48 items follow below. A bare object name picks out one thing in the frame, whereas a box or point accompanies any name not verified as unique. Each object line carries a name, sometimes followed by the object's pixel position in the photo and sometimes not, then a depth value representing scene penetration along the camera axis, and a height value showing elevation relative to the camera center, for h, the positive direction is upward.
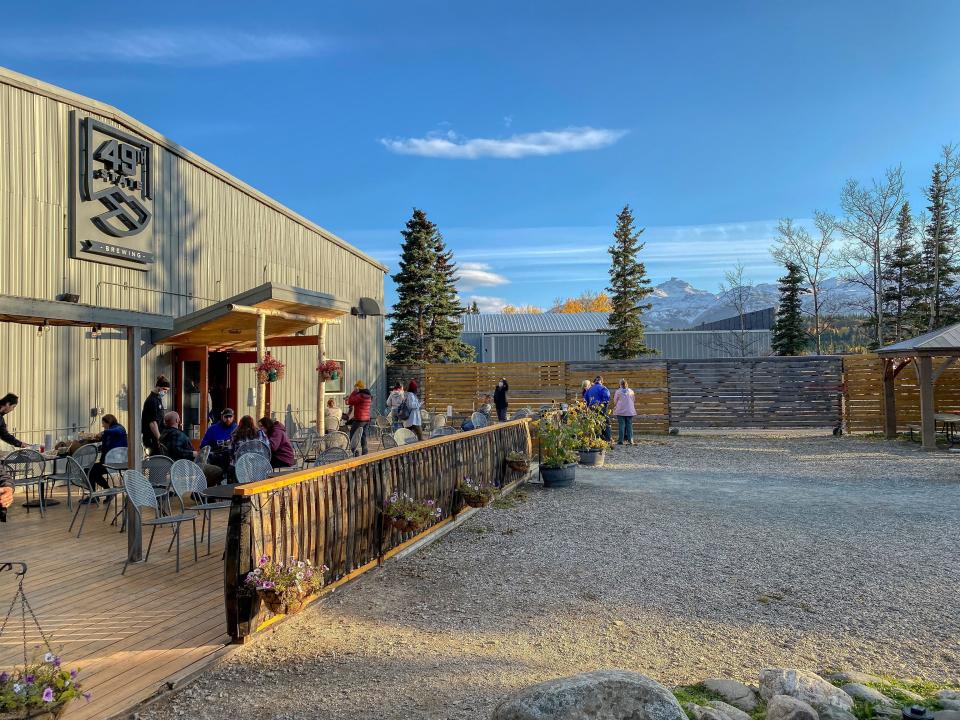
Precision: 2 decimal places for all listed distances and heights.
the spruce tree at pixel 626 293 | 27.81 +3.29
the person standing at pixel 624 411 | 16.11 -0.94
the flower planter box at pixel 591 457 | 12.66 -1.59
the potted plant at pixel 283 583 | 4.13 -1.29
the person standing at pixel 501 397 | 17.64 -0.59
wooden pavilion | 14.75 +0.23
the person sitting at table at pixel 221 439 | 8.28 -0.74
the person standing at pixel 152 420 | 9.17 -0.54
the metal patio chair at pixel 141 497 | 5.61 -0.98
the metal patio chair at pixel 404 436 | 9.84 -0.90
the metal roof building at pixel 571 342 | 38.53 +1.78
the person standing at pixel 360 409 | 11.74 -0.56
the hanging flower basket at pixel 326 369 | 12.47 +0.16
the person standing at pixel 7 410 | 7.98 -0.32
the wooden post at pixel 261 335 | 11.13 +0.73
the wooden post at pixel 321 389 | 12.77 -0.21
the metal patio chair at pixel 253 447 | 7.05 -0.72
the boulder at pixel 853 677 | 3.81 -1.77
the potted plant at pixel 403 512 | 5.96 -1.21
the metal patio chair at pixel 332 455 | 6.98 -0.82
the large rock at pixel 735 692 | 3.50 -1.72
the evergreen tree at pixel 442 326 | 30.11 +2.29
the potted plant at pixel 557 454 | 10.58 -1.29
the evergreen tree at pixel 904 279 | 30.11 +3.95
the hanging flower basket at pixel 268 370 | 11.20 +0.15
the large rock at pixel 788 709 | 3.16 -1.63
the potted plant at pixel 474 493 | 8.11 -1.45
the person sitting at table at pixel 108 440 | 8.11 -0.71
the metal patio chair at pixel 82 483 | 7.09 -1.08
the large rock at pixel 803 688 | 3.42 -1.67
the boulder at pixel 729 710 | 3.23 -1.67
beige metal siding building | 10.03 +2.24
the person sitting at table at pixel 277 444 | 7.70 -0.74
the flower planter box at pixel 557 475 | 10.55 -1.60
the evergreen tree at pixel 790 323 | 31.39 +2.14
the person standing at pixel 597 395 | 15.16 -0.51
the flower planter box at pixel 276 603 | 4.16 -1.41
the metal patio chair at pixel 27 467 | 7.81 -1.10
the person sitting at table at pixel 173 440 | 7.94 -0.70
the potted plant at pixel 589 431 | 11.57 -1.06
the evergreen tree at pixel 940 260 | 28.78 +4.58
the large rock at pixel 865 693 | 3.50 -1.73
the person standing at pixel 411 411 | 14.94 -0.78
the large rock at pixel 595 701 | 2.76 -1.37
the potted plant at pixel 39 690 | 2.83 -1.31
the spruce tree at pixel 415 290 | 29.64 +3.83
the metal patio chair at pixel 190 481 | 6.22 -0.96
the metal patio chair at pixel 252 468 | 6.38 -0.86
